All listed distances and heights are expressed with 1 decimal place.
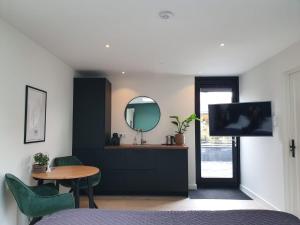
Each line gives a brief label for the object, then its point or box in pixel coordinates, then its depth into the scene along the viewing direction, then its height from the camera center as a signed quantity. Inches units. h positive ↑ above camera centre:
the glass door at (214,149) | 207.8 -14.7
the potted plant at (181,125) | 193.5 +5.4
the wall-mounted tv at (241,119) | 151.2 +8.3
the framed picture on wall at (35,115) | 119.1 +8.6
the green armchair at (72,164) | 147.0 -21.0
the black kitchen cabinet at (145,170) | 179.8 -28.0
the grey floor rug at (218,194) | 180.5 -47.5
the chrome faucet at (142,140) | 202.2 -6.9
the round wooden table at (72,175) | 115.6 -21.0
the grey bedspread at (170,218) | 66.7 -24.4
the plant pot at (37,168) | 122.0 -18.0
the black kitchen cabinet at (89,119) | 180.4 +9.3
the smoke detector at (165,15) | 92.7 +44.8
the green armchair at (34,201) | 97.3 -28.3
